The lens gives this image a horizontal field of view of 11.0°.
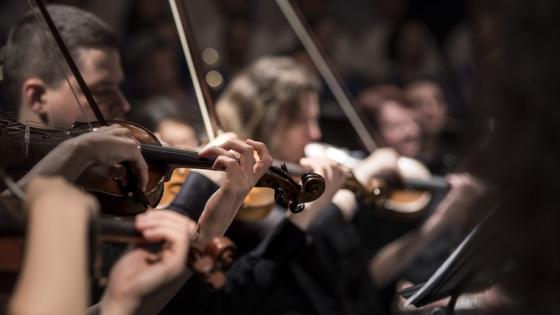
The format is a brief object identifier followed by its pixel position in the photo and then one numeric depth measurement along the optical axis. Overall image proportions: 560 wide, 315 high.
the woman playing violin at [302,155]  4.40
